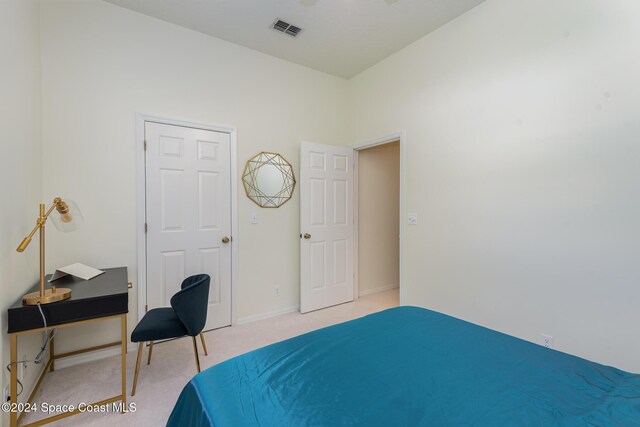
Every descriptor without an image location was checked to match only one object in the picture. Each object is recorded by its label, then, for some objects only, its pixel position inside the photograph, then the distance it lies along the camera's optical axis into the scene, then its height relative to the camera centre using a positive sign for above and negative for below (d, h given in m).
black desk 1.52 -0.59
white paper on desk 2.03 -0.46
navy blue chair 1.92 -0.81
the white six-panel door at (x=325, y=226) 3.38 -0.21
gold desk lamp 1.56 -0.12
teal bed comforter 0.88 -0.64
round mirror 3.12 +0.34
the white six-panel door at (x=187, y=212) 2.62 -0.03
